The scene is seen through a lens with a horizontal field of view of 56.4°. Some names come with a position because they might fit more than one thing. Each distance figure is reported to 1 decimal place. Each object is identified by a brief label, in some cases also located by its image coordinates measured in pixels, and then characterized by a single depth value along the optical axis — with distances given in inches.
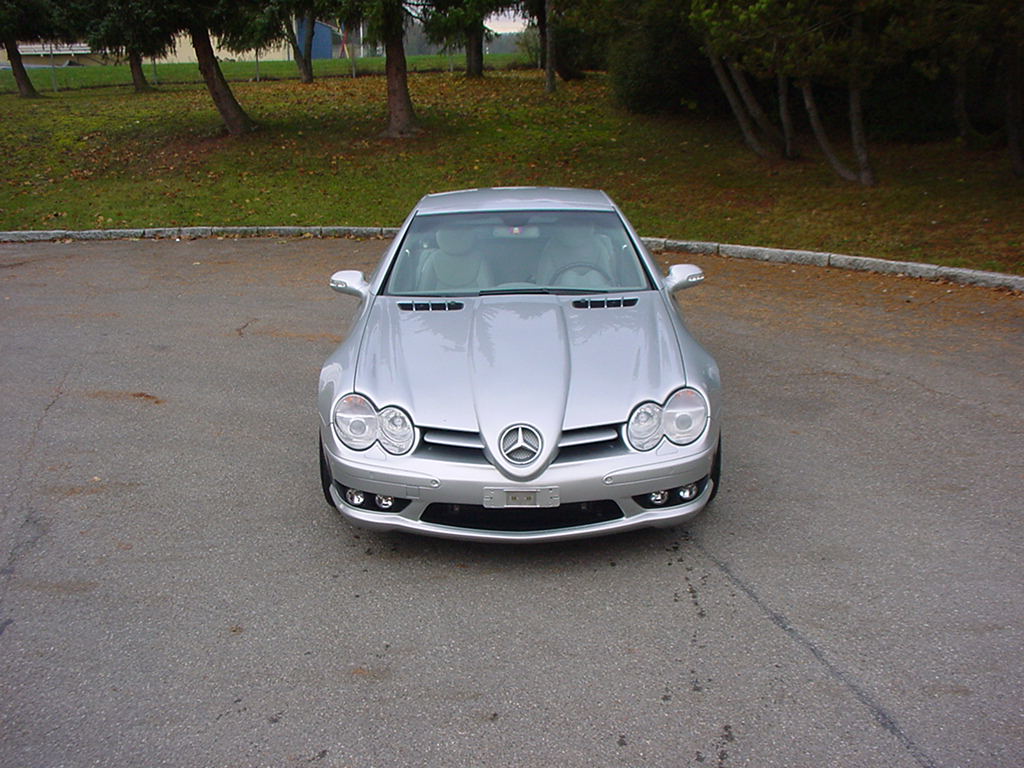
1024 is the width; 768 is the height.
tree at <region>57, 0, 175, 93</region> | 708.0
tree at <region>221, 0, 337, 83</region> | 700.7
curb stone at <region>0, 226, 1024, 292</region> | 418.3
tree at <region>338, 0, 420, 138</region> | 708.0
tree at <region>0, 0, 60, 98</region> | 1186.0
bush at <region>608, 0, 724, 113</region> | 824.9
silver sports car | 159.6
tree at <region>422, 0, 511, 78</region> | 732.7
